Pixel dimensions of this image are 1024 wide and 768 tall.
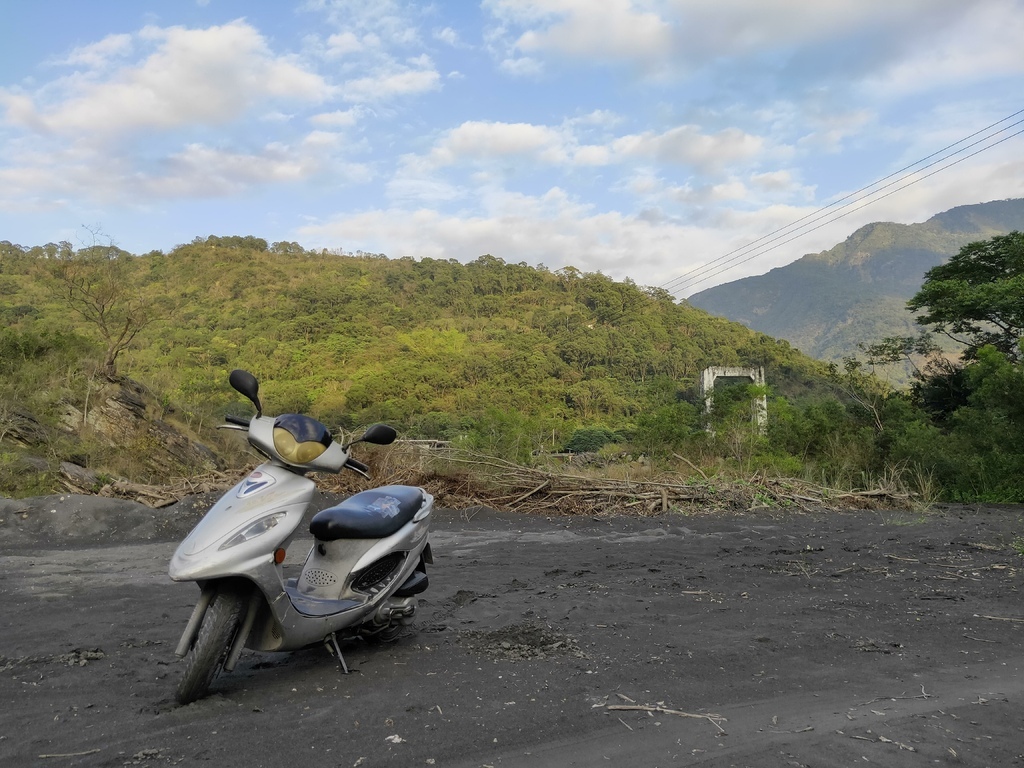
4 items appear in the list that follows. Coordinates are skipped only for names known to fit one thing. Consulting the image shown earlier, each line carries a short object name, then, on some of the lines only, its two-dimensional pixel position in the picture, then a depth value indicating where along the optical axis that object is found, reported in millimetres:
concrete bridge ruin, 22981
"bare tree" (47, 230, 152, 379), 18406
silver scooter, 3014
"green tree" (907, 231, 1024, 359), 23719
